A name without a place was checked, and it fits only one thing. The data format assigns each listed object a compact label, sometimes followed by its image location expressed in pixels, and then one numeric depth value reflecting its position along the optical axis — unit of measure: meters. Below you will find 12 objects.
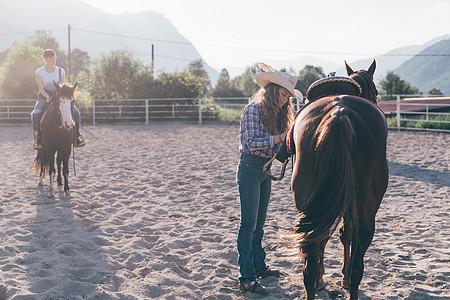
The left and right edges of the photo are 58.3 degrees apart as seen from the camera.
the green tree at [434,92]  52.78
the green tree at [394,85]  41.25
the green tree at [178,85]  22.95
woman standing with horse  3.00
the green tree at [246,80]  64.11
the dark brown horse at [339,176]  2.36
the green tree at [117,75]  24.00
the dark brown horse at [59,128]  5.86
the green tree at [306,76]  56.68
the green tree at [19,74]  23.44
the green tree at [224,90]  59.04
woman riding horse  6.12
